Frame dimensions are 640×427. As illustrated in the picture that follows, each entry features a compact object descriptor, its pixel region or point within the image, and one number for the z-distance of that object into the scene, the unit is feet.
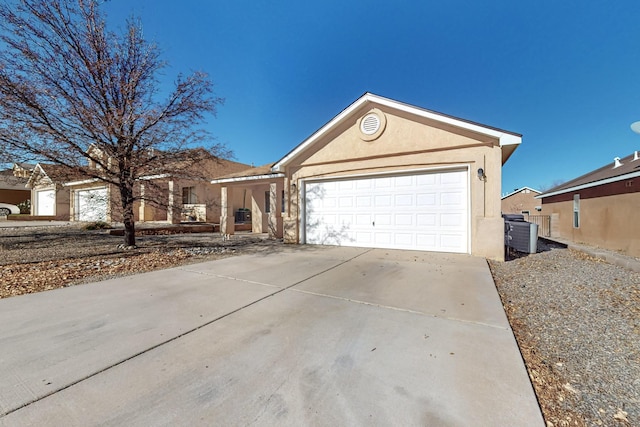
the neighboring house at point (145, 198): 25.31
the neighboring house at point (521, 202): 112.06
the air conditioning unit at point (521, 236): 25.03
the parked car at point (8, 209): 70.64
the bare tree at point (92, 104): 20.33
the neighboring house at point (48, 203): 68.85
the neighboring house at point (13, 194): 83.55
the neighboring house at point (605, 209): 30.73
